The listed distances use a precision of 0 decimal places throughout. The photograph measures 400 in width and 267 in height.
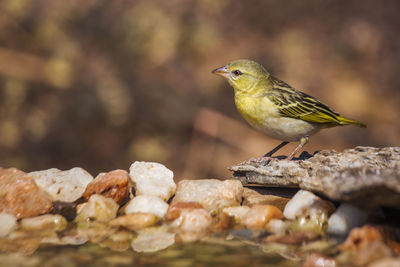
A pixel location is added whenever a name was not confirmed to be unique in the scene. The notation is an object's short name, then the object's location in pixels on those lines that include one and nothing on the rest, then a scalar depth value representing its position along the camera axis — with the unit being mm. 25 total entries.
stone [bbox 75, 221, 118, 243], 5977
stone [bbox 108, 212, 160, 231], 6441
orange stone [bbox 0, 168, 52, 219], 6715
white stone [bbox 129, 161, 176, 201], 7262
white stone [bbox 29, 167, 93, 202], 7249
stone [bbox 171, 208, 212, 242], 6225
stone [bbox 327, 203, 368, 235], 5875
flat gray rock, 5070
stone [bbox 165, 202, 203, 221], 6570
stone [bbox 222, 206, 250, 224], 6668
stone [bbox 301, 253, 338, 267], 4816
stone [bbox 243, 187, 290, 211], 7306
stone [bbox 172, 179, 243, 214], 7008
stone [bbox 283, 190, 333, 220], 6298
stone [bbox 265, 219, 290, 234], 6176
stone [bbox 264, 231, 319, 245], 5660
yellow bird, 8156
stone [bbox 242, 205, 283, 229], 6362
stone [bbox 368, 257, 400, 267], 4387
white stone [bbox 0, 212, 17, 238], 6224
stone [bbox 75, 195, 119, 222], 6617
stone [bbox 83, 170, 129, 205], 7059
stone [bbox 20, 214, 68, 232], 6258
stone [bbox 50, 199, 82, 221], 6844
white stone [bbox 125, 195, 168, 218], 6742
